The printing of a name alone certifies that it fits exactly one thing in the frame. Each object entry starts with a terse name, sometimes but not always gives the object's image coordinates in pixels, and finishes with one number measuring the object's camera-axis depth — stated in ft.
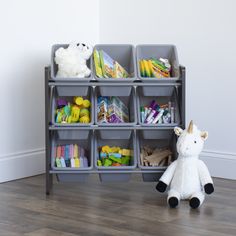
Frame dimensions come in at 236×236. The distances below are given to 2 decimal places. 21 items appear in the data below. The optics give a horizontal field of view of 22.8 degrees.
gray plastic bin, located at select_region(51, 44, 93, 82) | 8.95
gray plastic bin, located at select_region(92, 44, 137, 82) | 9.73
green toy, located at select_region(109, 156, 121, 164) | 9.25
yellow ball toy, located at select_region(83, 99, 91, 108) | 9.29
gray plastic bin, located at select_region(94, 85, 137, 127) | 9.09
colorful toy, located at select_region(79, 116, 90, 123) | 9.14
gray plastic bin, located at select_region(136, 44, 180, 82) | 9.54
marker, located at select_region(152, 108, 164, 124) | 9.19
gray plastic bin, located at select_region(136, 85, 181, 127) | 9.14
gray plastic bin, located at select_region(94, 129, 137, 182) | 9.12
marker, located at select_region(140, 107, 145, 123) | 9.23
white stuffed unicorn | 8.54
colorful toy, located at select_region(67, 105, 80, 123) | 9.19
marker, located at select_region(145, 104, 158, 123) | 9.20
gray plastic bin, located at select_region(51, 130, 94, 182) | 9.10
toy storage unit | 9.02
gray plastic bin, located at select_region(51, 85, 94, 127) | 9.05
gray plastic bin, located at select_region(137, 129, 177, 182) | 9.15
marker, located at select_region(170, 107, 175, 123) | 9.23
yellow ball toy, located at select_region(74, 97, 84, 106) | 9.24
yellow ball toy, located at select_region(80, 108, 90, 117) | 9.25
